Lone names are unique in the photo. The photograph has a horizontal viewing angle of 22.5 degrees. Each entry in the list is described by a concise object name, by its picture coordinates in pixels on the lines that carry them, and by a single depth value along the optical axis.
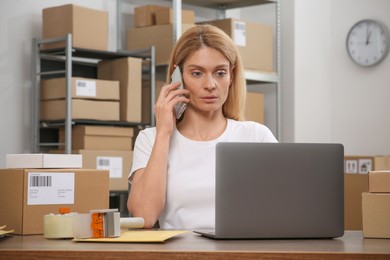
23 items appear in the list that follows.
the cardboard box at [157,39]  5.95
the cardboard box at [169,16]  5.94
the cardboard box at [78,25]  5.39
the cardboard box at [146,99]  5.96
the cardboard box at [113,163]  5.38
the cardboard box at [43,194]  2.49
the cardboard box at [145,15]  6.06
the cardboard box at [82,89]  5.39
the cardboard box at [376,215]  2.35
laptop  2.20
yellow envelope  2.10
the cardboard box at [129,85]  5.68
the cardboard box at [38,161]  2.57
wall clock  6.63
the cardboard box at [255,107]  6.47
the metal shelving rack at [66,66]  5.31
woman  3.01
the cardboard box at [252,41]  6.34
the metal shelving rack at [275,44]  6.62
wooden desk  1.89
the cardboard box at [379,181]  2.36
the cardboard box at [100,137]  5.44
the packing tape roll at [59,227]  2.28
